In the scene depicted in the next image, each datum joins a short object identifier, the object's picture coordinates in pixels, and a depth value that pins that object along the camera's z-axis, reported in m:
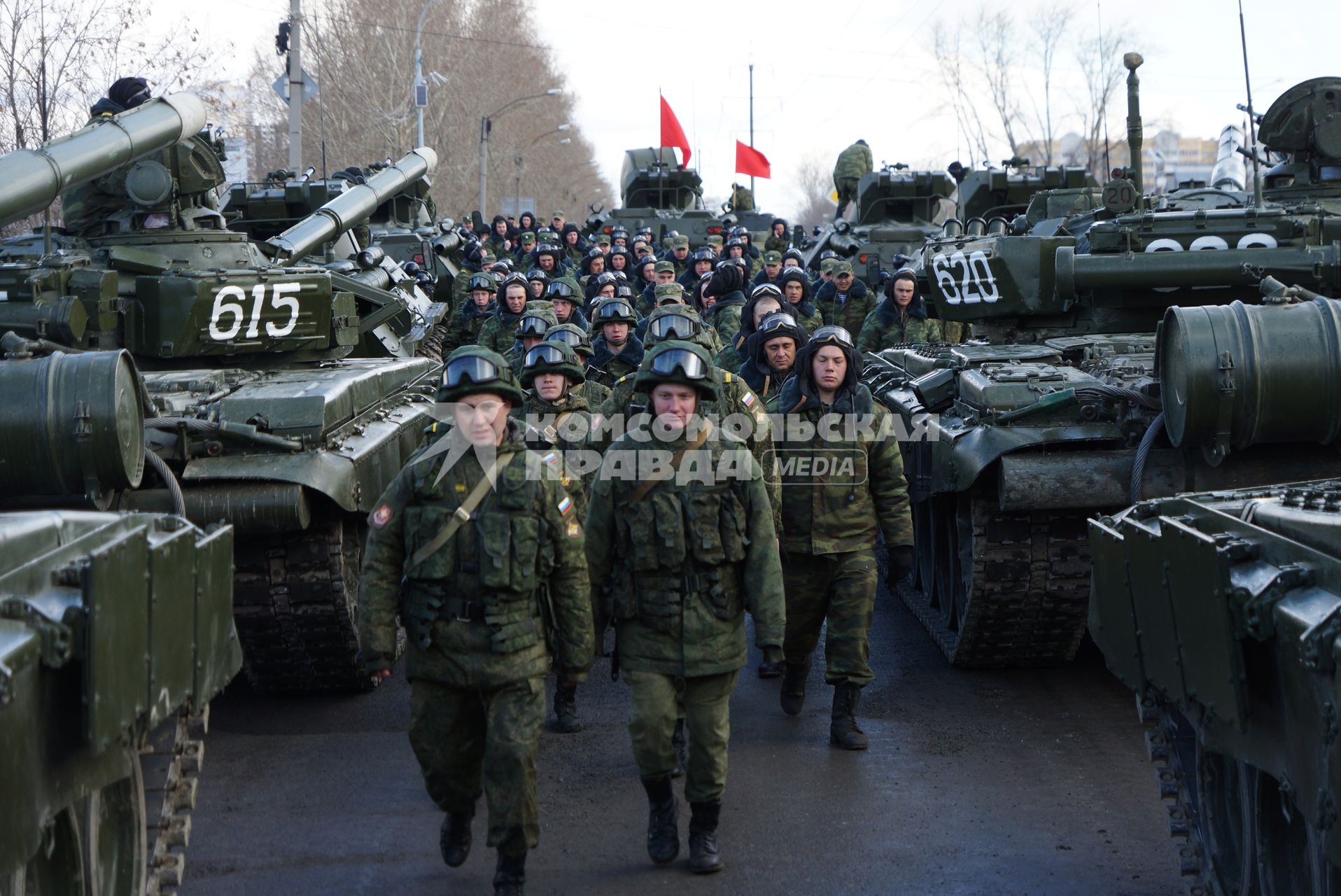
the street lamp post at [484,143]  40.00
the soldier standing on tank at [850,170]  22.94
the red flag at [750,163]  31.89
